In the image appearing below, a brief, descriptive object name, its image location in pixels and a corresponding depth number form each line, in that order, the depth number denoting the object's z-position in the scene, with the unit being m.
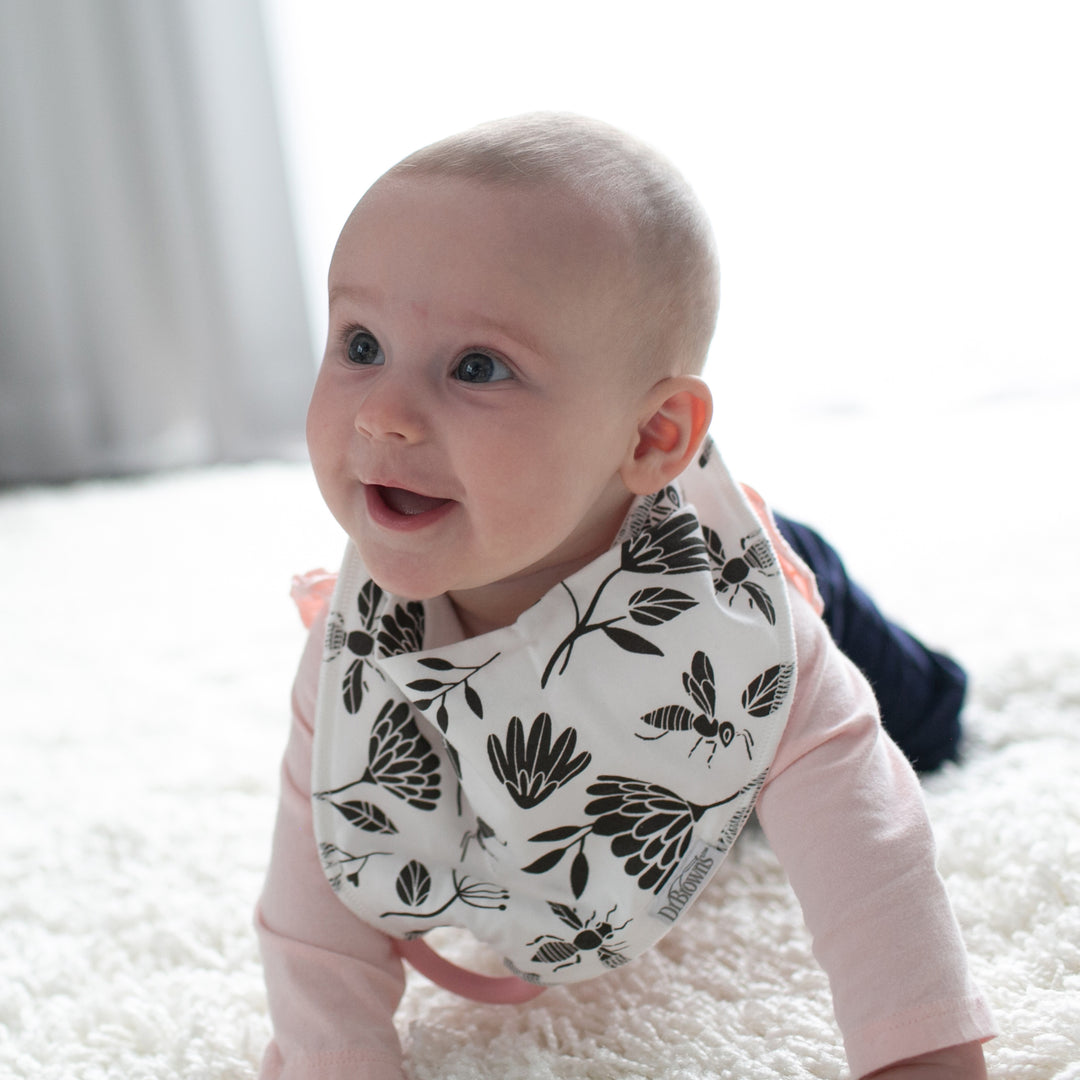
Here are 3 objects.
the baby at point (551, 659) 0.65
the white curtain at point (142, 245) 2.38
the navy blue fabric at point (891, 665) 1.01
